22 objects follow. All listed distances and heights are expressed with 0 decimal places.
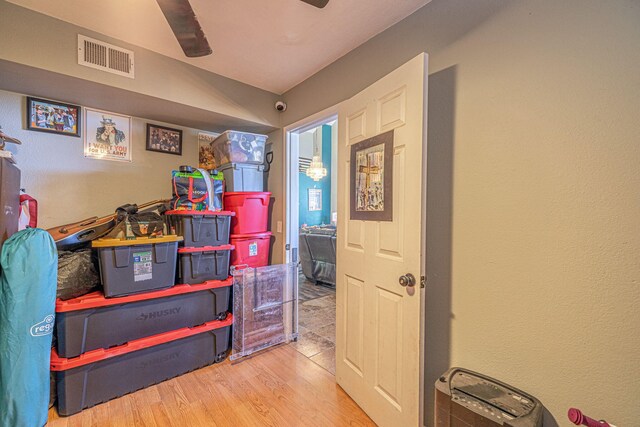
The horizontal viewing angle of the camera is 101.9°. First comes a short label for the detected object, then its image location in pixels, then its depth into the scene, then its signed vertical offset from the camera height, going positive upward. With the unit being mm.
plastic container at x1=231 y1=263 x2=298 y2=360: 2305 -941
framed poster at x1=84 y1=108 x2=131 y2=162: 2193 +622
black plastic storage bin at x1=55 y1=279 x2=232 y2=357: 1630 -785
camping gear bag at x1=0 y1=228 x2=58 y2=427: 1412 -691
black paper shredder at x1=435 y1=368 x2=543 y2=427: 996 -810
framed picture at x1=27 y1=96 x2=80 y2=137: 1962 +705
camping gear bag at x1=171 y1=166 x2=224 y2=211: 2133 +144
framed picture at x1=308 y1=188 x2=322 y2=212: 7656 +246
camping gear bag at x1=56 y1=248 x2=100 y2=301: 1683 -451
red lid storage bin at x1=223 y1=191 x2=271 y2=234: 2449 -20
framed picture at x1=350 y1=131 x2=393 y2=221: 1512 +181
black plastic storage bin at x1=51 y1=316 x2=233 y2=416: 1622 -1129
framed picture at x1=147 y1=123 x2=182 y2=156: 2498 +667
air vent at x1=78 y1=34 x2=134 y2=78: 1748 +1052
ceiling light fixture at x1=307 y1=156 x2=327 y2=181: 6816 +977
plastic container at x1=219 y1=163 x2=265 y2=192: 2479 +300
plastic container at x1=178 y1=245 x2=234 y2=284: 2111 -480
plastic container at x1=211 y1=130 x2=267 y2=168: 2441 +577
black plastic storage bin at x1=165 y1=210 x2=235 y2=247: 2094 -163
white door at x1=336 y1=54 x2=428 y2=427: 1332 -359
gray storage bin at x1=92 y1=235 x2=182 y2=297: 1746 -409
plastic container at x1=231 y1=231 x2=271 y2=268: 2439 -413
